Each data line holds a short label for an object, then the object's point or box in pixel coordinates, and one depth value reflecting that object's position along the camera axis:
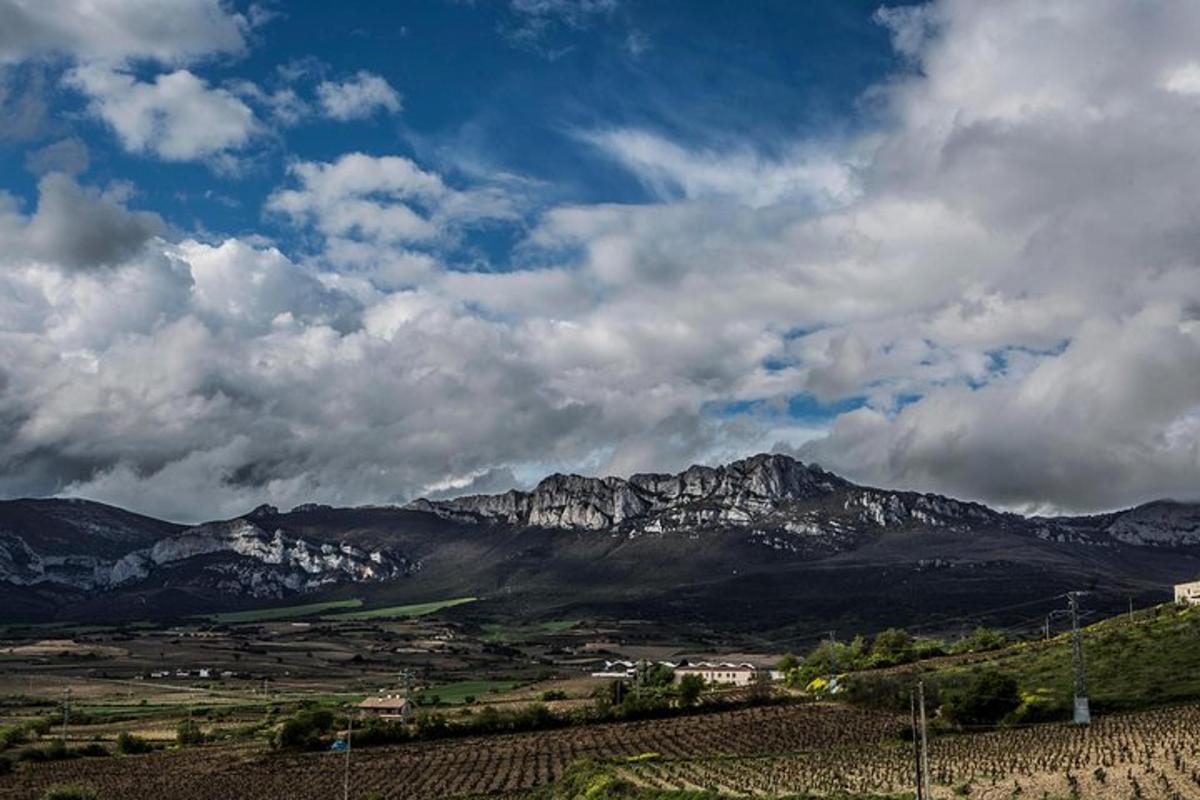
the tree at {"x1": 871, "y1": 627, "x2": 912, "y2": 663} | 184.12
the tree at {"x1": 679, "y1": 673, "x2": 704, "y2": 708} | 158.89
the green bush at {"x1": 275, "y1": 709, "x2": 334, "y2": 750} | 137.62
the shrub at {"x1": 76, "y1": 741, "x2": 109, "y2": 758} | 132.88
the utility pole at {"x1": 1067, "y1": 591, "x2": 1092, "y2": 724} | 102.75
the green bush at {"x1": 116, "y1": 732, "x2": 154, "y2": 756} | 136.50
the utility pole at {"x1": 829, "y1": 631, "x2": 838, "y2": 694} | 160.75
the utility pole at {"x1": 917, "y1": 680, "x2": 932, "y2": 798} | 55.83
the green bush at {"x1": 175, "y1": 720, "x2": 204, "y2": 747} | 142.50
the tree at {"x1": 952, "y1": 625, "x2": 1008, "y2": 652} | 188.88
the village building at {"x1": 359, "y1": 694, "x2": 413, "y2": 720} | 165.75
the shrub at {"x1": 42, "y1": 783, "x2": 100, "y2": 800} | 94.38
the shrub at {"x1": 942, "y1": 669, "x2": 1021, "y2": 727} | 111.81
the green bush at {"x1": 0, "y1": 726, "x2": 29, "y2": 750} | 138.24
